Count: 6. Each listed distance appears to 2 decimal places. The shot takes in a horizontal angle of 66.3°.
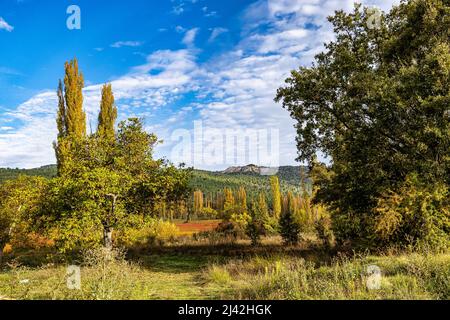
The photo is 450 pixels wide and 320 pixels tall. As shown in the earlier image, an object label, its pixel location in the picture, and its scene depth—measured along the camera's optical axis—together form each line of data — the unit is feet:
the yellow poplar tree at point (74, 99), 95.25
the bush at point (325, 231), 75.05
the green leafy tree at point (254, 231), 81.09
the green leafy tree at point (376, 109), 43.04
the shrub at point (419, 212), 43.24
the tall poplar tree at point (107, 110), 109.70
